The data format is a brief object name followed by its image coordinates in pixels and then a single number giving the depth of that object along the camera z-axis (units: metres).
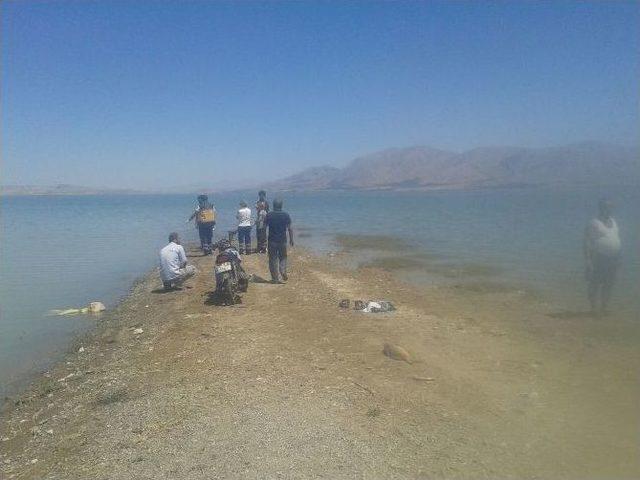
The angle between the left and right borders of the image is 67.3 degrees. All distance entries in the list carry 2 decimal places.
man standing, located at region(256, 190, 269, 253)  18.80
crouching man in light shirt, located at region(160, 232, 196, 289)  13.34
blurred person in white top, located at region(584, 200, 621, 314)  9.76
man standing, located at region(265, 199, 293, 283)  12.84
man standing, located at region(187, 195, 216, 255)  18.70
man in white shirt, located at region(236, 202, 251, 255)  18.34
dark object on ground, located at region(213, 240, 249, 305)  11.41
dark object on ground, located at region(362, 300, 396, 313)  10.59
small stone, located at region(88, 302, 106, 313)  12.97
